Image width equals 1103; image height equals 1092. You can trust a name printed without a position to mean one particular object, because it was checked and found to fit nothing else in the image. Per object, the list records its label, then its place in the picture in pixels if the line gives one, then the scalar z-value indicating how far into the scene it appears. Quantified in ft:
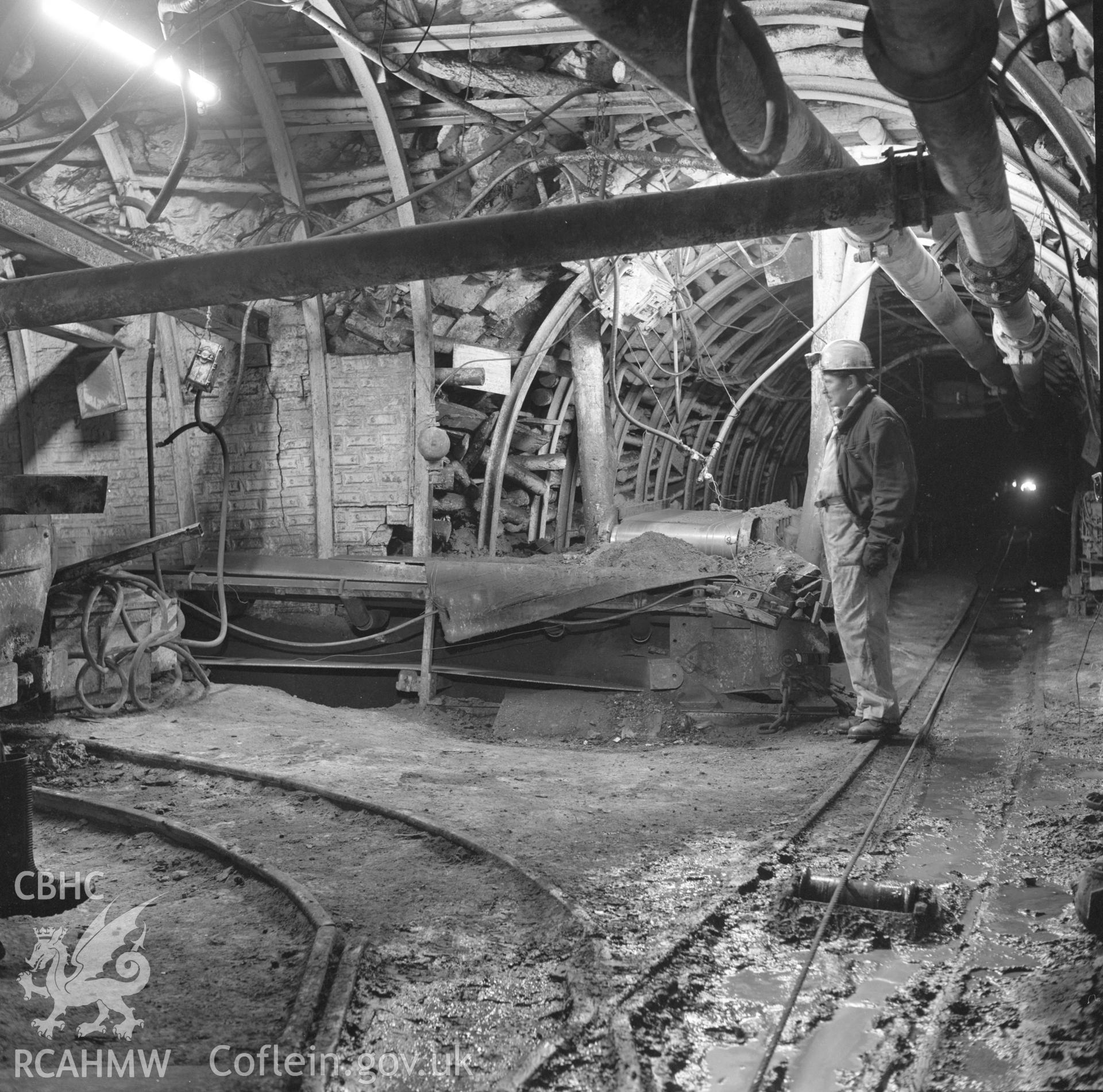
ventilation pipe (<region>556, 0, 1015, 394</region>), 9.00
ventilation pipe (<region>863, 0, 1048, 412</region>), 8.46
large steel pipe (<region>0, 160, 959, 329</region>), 10.87
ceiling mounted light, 20.34
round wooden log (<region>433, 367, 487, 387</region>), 28.32
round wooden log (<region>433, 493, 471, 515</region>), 29.32
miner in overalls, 18.07
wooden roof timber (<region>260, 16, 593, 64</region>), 21.29
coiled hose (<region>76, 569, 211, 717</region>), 21.75
